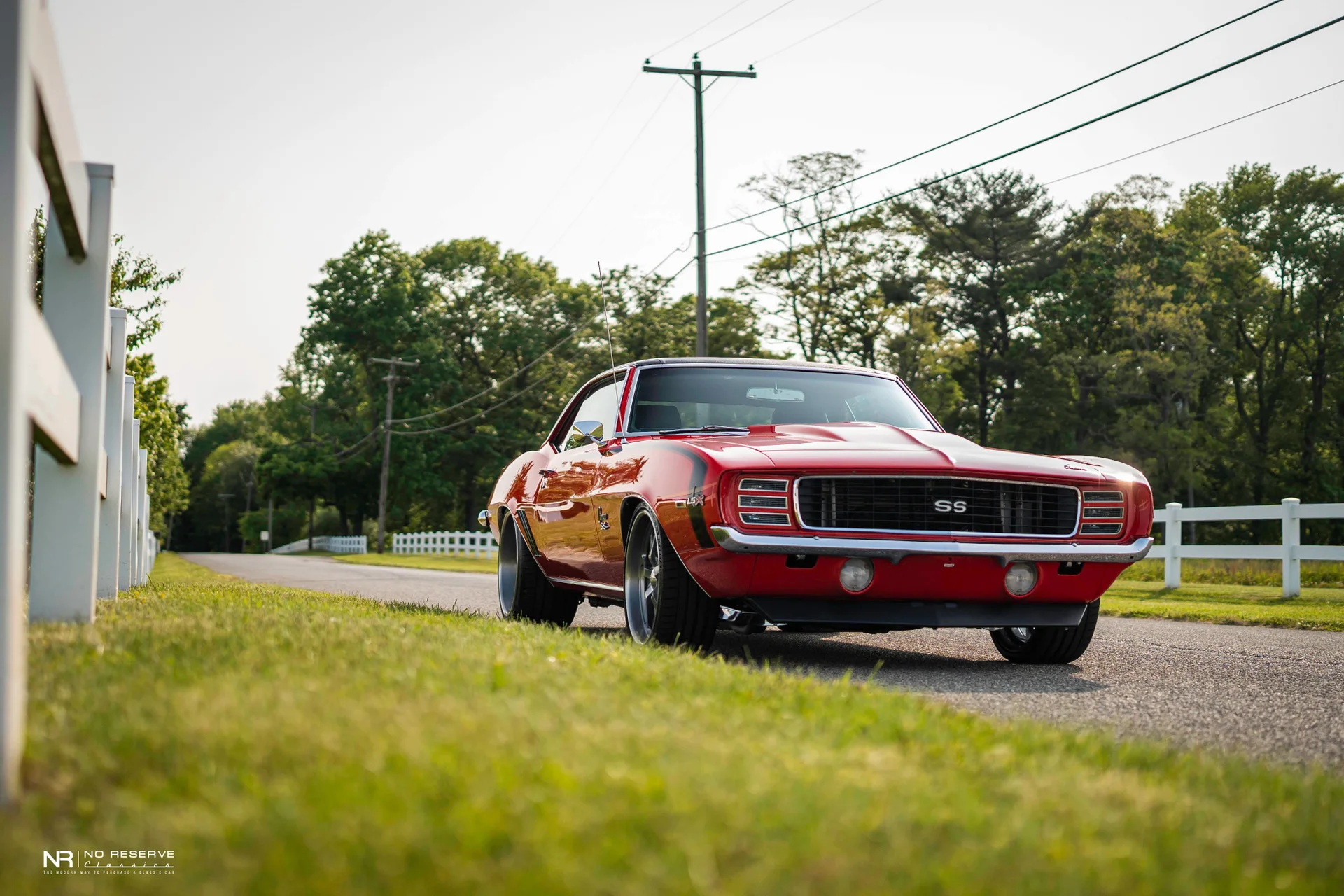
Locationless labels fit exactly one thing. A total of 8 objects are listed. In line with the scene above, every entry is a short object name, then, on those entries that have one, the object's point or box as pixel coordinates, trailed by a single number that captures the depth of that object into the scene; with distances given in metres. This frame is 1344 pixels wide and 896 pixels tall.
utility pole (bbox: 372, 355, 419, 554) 53.84
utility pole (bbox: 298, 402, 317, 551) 74.66
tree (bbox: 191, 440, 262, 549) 119.94
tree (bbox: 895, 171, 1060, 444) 52.75
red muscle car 5.73
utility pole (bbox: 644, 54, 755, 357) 28.36
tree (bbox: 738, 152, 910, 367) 49.47
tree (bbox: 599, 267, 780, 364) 55.44
